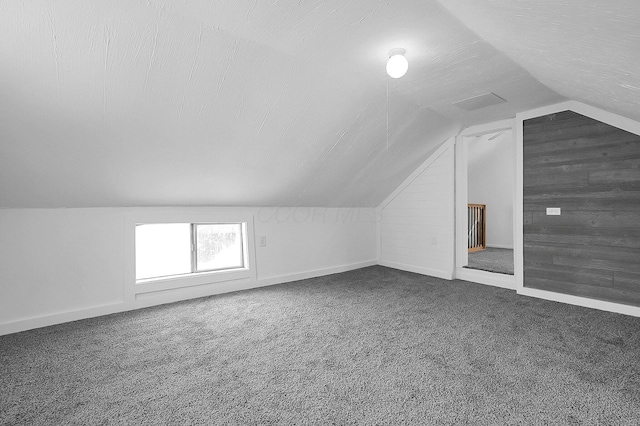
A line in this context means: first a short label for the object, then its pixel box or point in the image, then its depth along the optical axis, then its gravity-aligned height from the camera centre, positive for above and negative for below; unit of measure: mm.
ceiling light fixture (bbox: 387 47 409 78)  2133 +1065
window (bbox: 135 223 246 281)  3395 -432
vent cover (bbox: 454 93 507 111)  3100 +1181
